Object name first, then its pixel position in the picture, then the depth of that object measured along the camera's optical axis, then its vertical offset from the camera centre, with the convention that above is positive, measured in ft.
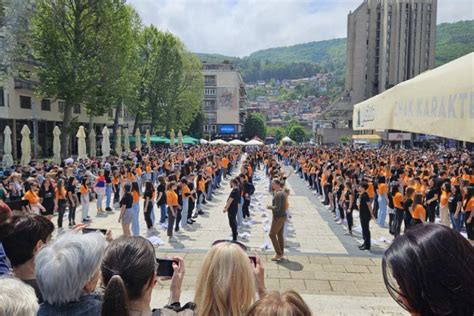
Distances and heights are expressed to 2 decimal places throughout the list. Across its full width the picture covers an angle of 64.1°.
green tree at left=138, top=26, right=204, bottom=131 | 135.74 +18.49
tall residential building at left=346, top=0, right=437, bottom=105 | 268.21 +61.10
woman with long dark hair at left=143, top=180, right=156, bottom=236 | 34.17 -6.87
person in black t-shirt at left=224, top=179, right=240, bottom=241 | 32.40 -6.99
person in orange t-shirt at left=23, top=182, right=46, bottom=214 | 31.09 -6.11
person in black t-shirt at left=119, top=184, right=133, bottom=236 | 30.42 -6.66
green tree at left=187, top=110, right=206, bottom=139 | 217.77 -0.39
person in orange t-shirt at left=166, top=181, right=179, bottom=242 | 33.86 -7.31
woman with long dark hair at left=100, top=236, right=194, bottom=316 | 7.48 -2.90
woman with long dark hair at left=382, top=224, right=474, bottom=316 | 4.96 -1.95
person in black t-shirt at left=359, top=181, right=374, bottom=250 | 30.22 -7.03
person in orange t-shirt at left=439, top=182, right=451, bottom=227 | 34.22 -6.92
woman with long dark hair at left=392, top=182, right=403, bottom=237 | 32.83 -7.27
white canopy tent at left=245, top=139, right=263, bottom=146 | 134.72 -5.72
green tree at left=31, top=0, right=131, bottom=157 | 82.43 +18.24
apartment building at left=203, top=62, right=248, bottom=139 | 277.23 +17.21
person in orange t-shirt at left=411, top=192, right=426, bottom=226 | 27.22 -6.05
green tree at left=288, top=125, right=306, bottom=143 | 367.50 -7.18
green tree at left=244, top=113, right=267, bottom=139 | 290.56 +0.36
